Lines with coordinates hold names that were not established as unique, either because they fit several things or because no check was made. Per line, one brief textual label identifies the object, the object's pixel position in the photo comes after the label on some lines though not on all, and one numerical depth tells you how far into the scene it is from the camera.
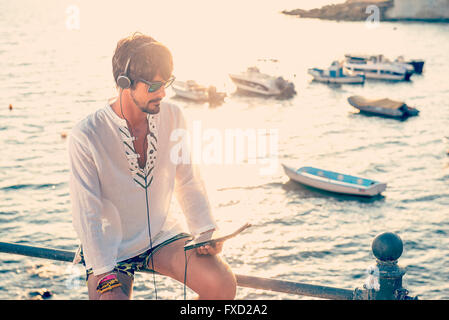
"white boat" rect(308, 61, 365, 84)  70.50
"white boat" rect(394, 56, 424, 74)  77.94
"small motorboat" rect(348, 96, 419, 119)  55.22
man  3.63
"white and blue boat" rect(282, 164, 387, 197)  35.69
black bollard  3.22
